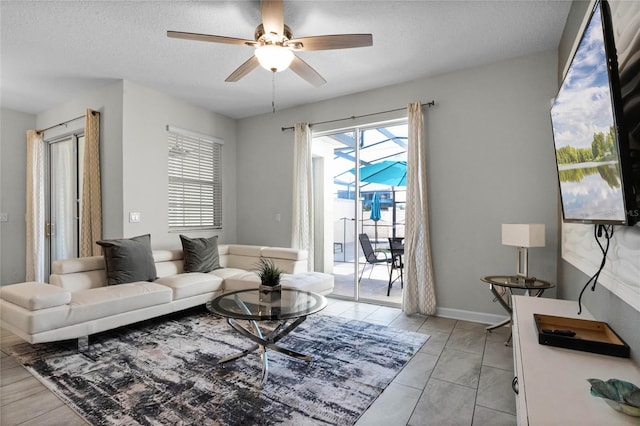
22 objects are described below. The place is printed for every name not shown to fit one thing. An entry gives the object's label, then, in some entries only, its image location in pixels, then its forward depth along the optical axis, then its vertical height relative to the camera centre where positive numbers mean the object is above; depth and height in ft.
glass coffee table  7.39 -2.27
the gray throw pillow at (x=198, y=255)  13.34 -1.64
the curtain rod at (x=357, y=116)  12.48 +4.37
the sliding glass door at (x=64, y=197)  15.80 +1.04
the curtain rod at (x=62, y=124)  14.98 +4.62
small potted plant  8.70 -1.86
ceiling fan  7.28 +4.17
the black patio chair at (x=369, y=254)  14.89 -1.86
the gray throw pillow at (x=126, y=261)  10.95 -1.53
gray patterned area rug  6.22 -3.78
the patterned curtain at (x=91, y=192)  13.53 +1.06
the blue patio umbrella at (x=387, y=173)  13.89 +1.84
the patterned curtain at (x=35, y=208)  16.40 +0.51
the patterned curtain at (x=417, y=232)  12.34 -0.69
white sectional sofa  8.36 -2.40
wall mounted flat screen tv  3.67 +1.06
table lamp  9.19 -0.72
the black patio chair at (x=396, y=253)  14.17 -1.72
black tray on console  4.36 -1.84
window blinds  15.25 +1.82
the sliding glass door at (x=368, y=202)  14.07 +0.58
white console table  3.07 -1.94
